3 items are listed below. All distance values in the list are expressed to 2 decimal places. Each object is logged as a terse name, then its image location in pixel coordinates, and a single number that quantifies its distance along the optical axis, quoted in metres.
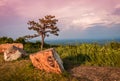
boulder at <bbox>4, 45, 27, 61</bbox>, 5.46
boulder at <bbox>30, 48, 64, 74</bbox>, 4.35
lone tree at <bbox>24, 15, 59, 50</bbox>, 8.49
